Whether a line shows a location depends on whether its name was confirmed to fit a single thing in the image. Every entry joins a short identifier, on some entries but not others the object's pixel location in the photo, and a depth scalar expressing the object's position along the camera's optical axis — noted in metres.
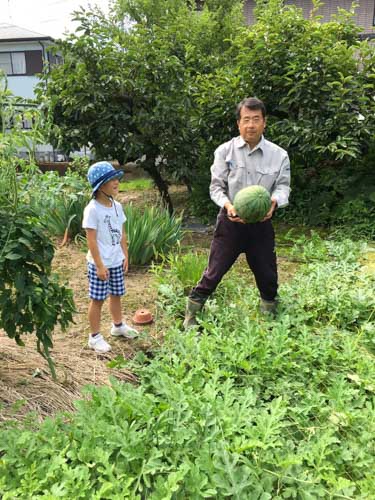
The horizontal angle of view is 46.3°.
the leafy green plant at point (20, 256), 2.21
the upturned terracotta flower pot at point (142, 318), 3.81
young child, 3.11
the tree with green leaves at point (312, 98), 5.91
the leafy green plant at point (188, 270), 4.18
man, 3.30
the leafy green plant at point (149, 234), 4.95
